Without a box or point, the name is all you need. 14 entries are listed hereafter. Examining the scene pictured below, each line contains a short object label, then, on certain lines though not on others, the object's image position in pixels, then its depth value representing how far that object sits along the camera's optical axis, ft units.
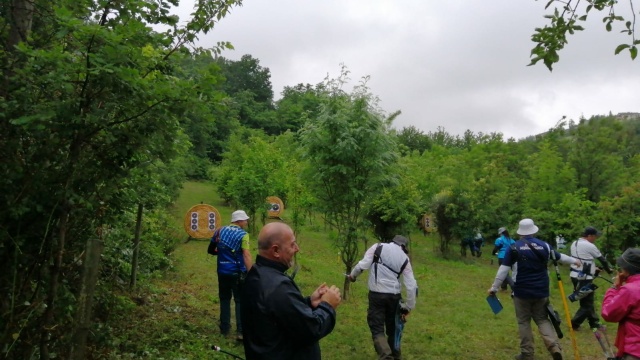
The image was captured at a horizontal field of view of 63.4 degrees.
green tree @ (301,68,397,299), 35.40
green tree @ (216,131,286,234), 68.95
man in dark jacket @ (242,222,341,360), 9.97
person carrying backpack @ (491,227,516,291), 44.80
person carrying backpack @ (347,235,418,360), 22.89
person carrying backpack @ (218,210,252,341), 24.67
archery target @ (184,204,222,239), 57.31
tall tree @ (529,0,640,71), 14.93
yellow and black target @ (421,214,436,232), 99.48
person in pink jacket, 14.99
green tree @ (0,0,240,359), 11.44
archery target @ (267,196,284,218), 82.22
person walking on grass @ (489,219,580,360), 24.23
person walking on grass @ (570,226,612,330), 30.45
